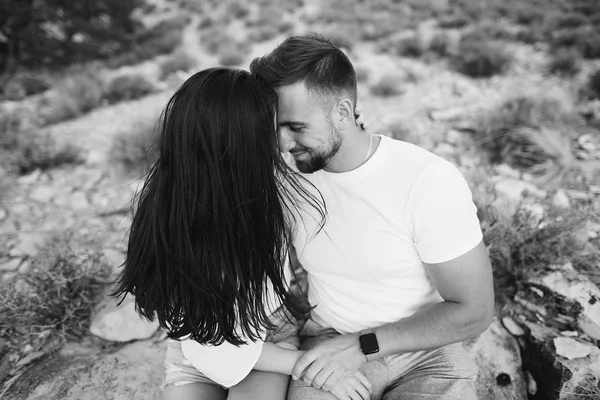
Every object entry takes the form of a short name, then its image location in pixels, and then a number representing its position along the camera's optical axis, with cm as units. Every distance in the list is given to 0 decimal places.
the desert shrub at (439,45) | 755
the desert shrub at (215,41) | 892
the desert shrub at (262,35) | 936
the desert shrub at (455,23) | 930
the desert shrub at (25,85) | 714
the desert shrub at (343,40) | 819
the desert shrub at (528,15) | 889
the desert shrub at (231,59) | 815
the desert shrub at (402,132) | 419
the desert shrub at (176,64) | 776
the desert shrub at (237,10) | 1139
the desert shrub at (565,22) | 809
